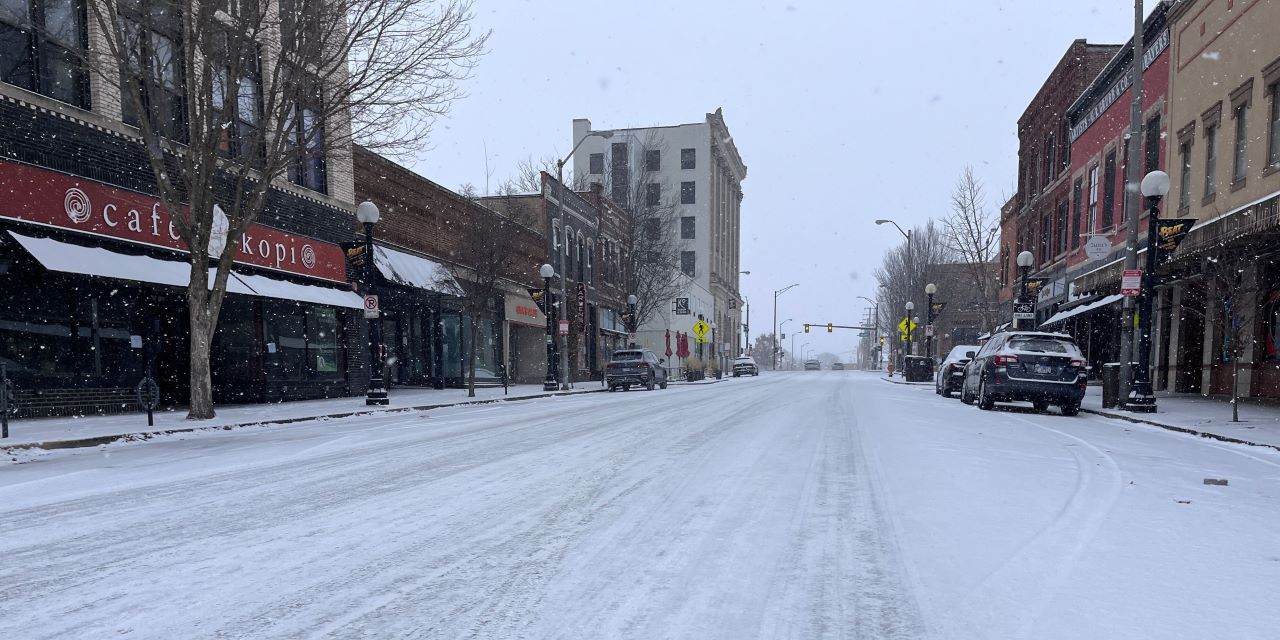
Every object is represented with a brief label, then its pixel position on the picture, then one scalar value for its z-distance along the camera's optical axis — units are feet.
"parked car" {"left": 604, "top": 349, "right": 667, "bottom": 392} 92.73
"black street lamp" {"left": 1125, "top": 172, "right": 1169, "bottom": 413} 48.78
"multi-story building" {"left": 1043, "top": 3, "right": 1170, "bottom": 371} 75.10
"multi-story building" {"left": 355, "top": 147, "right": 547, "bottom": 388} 78.07
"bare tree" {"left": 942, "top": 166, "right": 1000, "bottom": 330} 105.50
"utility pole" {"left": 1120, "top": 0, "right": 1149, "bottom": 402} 52.90
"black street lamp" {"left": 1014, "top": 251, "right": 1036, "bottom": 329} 81.92
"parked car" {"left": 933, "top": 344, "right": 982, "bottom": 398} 74.90
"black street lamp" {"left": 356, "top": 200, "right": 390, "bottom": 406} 58.39
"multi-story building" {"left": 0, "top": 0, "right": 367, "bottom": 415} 41.57
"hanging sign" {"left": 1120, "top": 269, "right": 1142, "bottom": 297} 50.47
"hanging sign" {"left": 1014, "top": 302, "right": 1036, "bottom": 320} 80.33
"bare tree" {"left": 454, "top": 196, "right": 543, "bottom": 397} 75.92
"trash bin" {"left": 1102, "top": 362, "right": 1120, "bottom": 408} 54.44
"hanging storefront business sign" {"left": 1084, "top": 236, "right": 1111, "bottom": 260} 57.41
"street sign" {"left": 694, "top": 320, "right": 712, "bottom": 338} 139.95
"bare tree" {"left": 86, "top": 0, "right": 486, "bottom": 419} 41.70
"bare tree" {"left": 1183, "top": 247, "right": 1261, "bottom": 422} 43.14
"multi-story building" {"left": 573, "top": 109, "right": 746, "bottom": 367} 216.13
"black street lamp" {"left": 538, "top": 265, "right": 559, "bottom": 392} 89.10
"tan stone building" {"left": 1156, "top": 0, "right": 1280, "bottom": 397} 50.19
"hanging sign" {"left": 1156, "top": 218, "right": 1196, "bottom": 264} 50.60
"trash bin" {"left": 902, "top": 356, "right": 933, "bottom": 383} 131.34
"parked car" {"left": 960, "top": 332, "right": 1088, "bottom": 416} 48.83
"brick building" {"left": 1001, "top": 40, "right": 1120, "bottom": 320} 103.19
